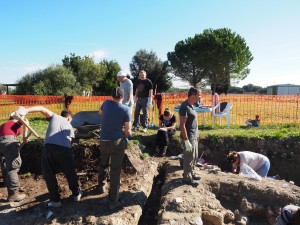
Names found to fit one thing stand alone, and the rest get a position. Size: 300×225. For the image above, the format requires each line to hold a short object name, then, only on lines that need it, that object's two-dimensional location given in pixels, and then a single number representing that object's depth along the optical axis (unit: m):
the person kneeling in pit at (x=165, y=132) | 8.61
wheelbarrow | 6.76
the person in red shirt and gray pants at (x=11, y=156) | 5.52
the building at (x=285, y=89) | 70.61
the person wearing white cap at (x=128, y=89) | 7.99
